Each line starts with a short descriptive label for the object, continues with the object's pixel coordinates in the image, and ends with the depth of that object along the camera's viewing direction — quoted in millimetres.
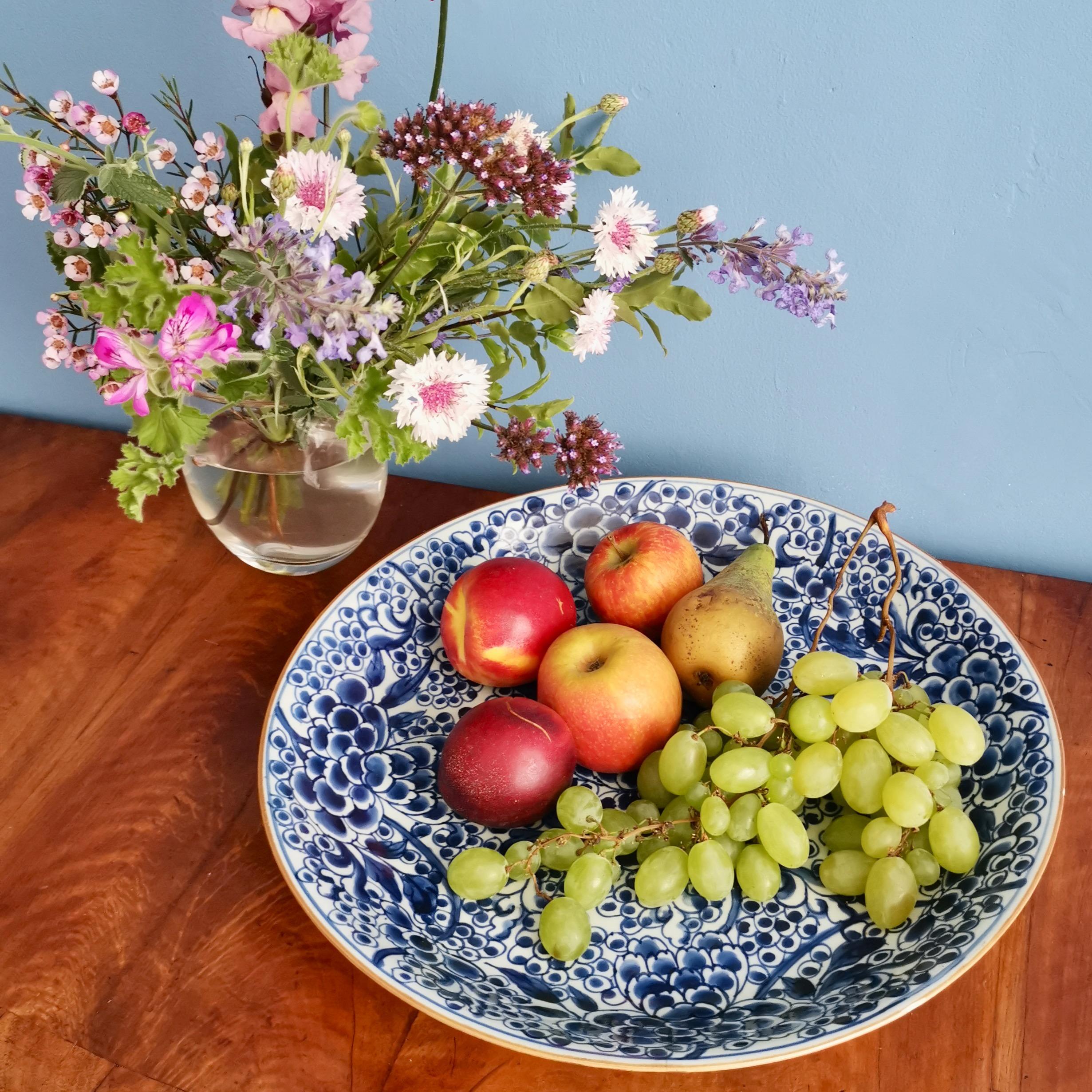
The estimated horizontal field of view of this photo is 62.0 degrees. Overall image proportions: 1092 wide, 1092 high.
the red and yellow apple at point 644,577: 806
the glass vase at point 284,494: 767
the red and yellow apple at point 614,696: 710
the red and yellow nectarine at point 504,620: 774
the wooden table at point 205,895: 562
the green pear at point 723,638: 747
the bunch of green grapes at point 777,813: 621
